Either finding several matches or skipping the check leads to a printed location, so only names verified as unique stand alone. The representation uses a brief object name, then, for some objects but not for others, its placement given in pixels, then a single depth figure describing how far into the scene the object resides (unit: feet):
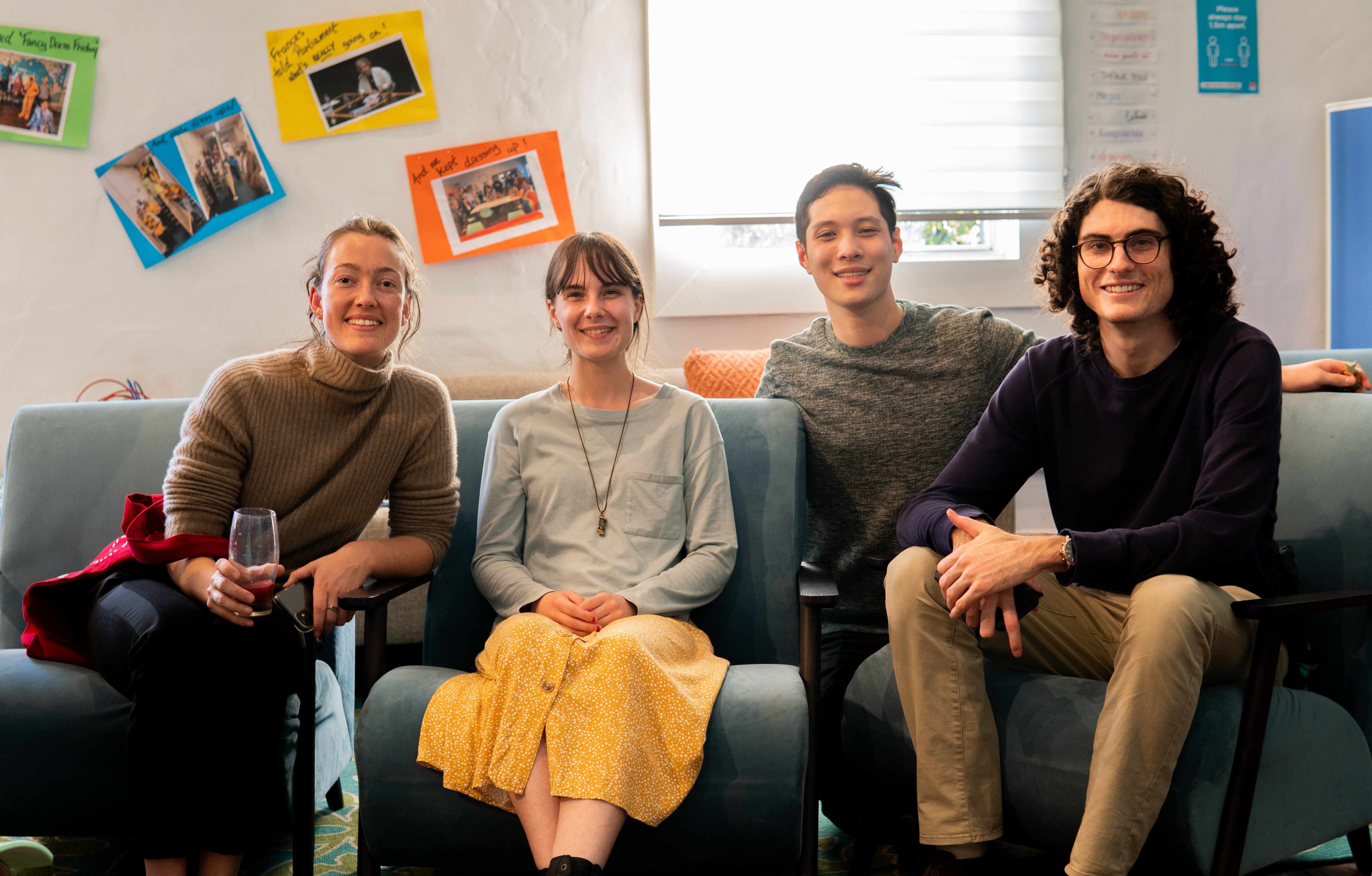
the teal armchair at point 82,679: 5.02
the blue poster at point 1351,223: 11.41
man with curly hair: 4.42
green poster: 10.16
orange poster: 10.73
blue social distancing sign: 11.51
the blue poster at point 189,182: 10.41
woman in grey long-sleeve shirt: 4.50
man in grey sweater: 6.40
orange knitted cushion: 10.05
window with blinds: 11.01
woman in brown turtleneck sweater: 4.74
